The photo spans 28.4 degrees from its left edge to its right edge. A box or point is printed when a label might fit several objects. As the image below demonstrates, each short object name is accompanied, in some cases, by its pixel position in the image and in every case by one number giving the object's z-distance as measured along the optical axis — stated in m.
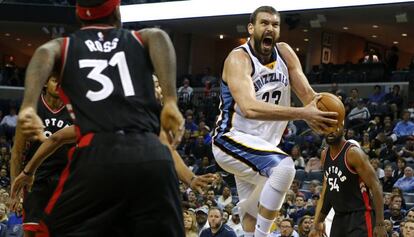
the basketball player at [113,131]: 4.10
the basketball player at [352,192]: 8.92
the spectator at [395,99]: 21.51
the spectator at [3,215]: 14.69
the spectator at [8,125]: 25.69
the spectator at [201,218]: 13.84
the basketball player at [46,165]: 6.98
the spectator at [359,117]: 19.79
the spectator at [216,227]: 11.37
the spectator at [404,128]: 18.61
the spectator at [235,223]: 13.34
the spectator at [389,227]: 11.27
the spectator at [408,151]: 16.61
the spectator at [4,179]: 19.19
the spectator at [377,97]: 22.62
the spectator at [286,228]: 11.38
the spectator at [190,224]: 12.28
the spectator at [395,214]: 12.62
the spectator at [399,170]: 15.27
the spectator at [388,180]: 14.98
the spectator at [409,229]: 10.22
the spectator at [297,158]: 18.05
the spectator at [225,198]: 15.42
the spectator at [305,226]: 11.80
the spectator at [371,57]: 29.89
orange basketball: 6.07
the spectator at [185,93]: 27.89
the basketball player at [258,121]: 6.59
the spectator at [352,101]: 21.42
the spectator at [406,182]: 14.92
